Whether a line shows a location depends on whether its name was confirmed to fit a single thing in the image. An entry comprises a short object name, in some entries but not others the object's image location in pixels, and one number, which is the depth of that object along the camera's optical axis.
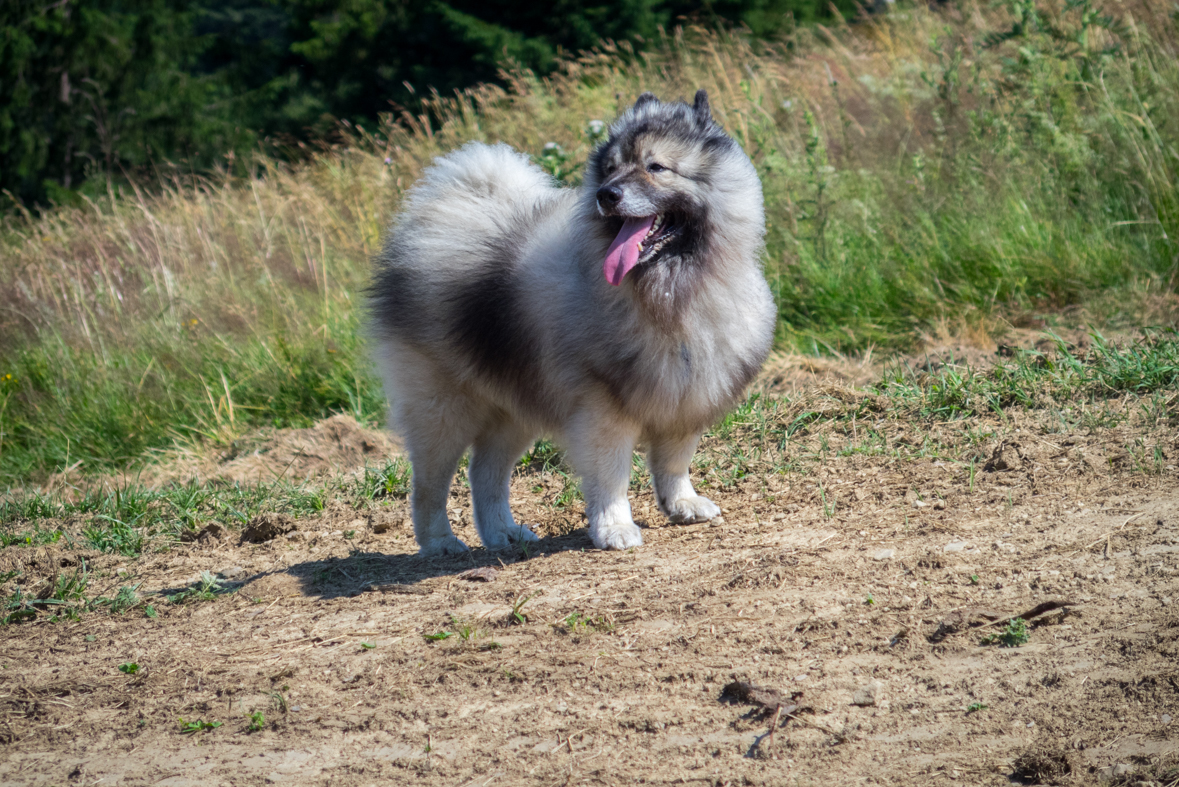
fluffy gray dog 7.44
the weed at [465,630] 6.15
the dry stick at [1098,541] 6.10
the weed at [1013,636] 5.24
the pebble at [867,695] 4.94
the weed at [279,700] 5.67
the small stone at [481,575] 7.31
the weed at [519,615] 6.37
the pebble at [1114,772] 4.20
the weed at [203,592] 7.88
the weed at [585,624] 6.11
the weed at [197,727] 5.59
